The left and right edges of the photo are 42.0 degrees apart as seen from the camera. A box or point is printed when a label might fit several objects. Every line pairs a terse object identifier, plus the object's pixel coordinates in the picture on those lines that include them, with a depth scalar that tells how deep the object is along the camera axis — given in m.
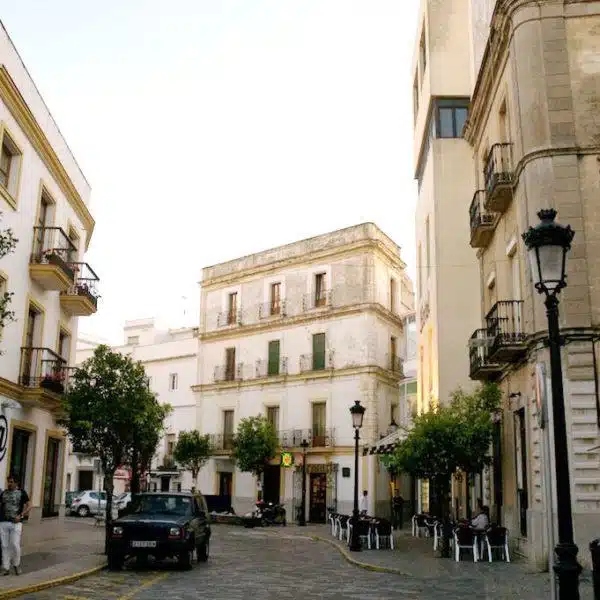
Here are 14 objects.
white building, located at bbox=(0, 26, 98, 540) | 17.20
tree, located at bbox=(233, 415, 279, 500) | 38.91
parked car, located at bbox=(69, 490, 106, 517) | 41.92
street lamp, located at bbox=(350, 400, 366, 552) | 19.67
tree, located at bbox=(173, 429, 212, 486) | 41.62
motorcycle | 33.54
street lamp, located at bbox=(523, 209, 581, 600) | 6.79
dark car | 14.70
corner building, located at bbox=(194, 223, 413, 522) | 39.28
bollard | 8.77
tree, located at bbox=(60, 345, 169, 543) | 17.83
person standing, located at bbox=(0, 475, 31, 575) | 13.05
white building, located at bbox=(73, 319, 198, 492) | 49.03
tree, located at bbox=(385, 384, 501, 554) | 17.73
